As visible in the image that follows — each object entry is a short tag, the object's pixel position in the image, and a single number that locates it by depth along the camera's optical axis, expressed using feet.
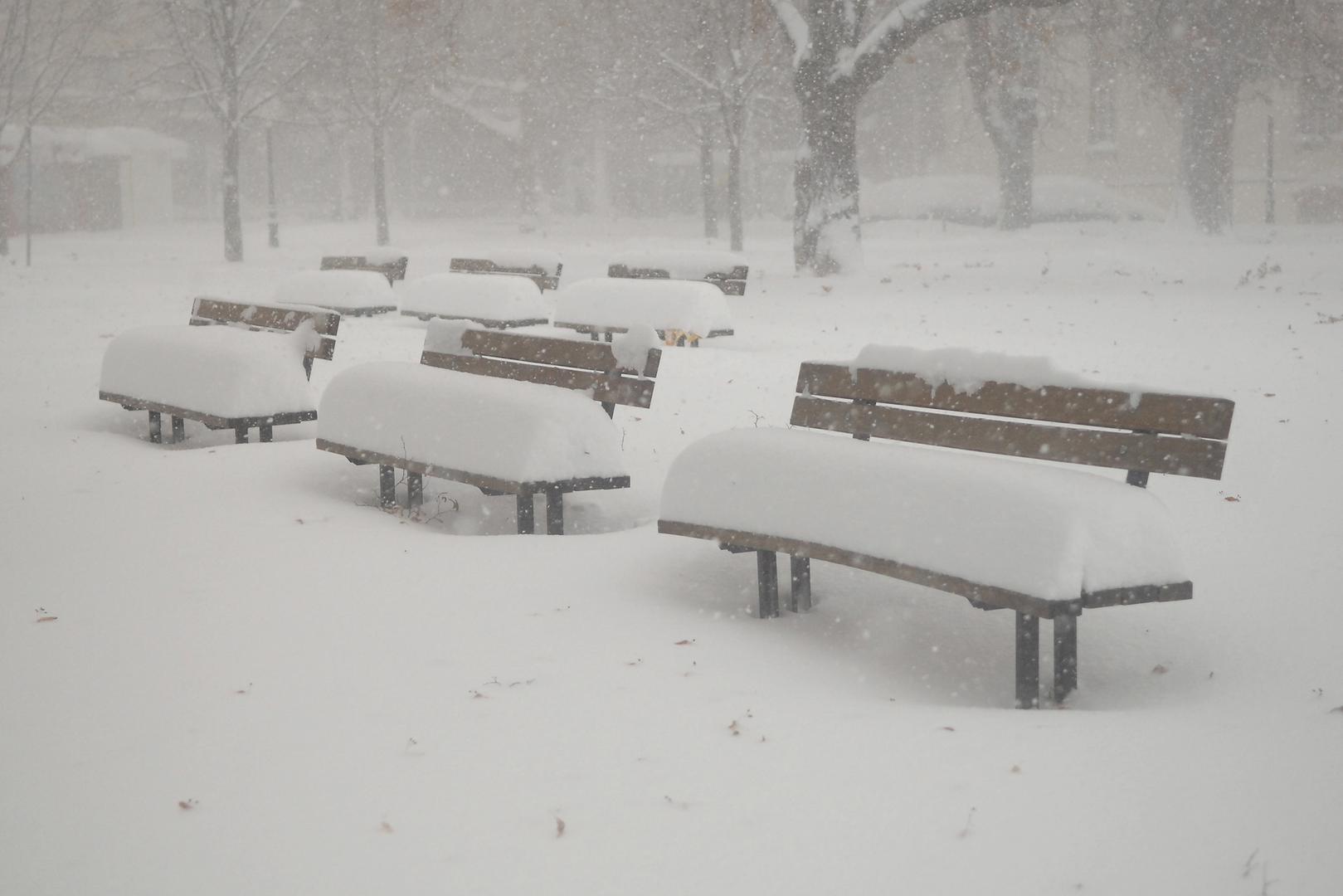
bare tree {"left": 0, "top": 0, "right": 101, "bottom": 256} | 76.74
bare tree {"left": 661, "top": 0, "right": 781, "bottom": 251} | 86.26
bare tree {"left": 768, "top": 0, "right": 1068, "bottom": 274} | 58.44
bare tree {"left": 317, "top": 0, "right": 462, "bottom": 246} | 99.02
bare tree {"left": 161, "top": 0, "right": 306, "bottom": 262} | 84.12
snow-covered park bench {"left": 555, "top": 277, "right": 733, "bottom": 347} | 42.52
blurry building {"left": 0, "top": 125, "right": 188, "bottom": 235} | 128.26
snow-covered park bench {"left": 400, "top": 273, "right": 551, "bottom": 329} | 47.55
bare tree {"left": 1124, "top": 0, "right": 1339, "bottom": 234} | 65.36
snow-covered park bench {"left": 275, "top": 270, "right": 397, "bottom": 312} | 51.60
